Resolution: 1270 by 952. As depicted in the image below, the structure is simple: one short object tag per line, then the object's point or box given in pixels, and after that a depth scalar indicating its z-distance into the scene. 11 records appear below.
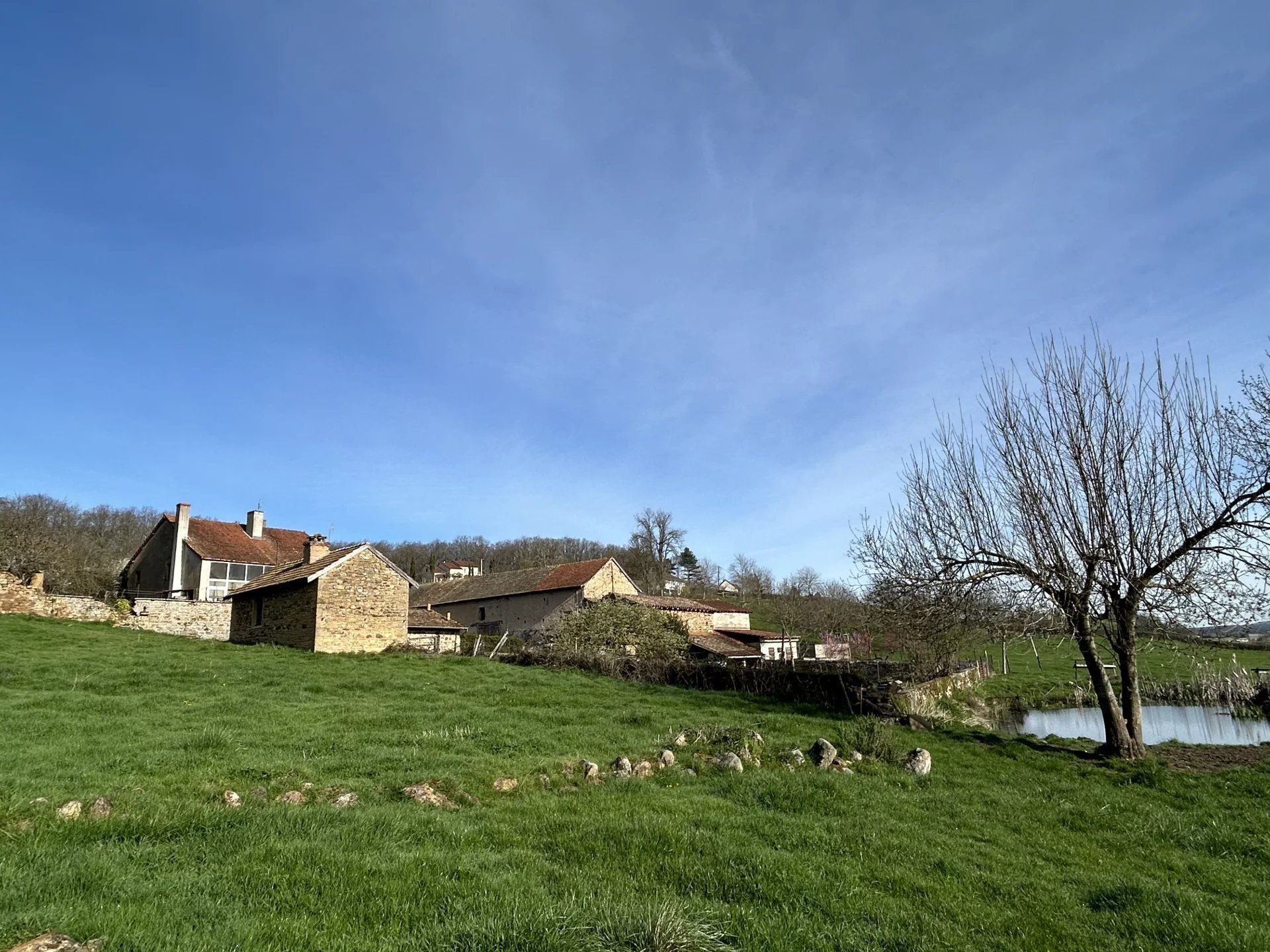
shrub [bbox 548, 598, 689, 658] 30.73
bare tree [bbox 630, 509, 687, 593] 74.81
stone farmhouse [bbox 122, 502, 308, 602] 39.31
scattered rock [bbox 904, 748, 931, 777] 11.61
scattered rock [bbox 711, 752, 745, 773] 10.89
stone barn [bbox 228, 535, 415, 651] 28.81
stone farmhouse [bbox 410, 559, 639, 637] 42.97
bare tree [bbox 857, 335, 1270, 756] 13.48
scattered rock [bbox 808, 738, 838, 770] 11.51
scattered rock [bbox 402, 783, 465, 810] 8.32
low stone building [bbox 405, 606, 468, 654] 31.69
